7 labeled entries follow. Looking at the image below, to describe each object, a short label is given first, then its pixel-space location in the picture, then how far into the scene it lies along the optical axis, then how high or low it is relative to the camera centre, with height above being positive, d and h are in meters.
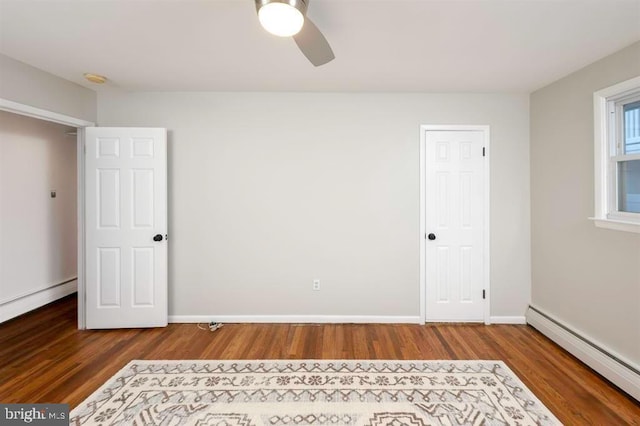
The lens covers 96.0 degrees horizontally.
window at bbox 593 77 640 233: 2.15 +0.44
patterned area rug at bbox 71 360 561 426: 1.80 -1.26
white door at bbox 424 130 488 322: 3.09 -0.12
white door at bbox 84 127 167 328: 2.95 -0.14
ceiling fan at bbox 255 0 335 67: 1.33 +0.95
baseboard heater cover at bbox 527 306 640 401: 2.02 -1.12
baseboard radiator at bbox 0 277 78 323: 3.19 -1.04
